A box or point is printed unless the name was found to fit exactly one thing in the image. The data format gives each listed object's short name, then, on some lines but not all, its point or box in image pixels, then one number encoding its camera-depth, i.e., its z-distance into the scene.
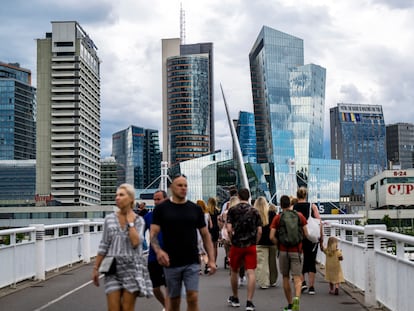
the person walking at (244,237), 10.70
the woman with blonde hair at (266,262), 14.28
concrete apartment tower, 195.88
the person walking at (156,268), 9.41
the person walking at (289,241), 10.54
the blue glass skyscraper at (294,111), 171.00
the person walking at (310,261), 13.38
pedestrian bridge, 9.38
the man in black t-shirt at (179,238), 7.57
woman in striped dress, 6.82
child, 13.04
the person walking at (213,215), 17.55
